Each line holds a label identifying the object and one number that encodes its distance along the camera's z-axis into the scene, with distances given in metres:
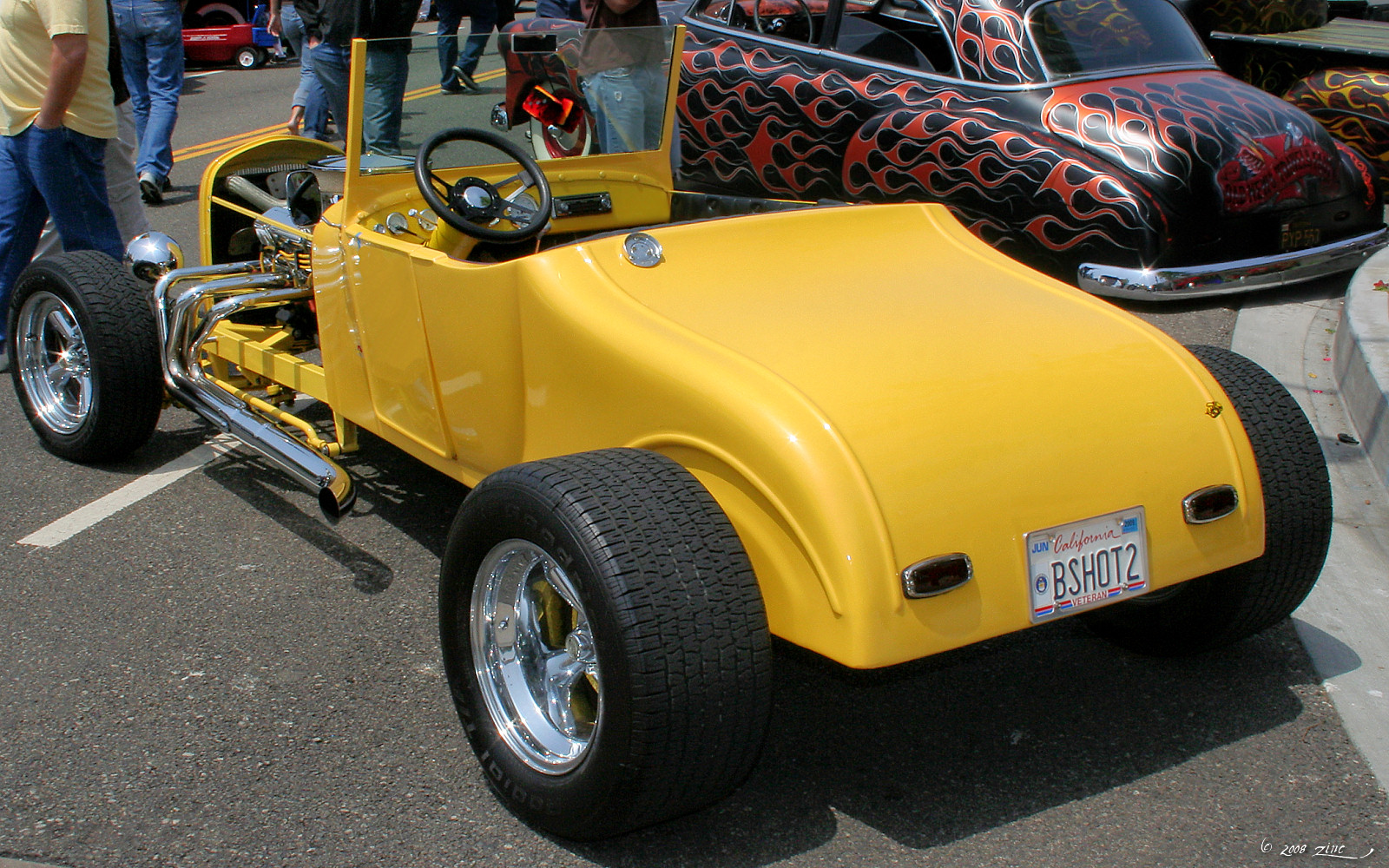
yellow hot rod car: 2.25
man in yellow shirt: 4.81
